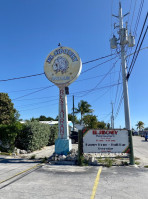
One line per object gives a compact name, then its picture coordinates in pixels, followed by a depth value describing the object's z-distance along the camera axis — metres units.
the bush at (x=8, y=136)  13.27
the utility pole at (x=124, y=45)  11.47
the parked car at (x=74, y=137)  24.17
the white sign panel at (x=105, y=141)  9.22
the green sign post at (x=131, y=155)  8.84
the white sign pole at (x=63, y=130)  10.67
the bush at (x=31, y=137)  14.16
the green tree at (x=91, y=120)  57.66
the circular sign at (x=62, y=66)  11.50
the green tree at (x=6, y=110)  35.06
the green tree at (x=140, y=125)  124.07
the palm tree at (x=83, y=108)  57.41
